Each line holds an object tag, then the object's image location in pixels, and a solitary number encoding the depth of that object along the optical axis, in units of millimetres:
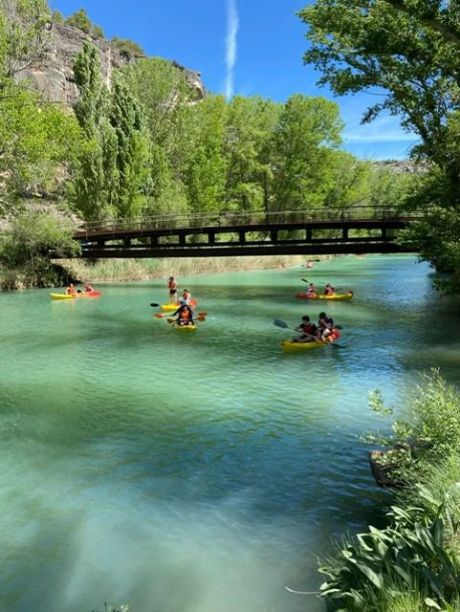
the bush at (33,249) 34469
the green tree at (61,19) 71900
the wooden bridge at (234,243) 30844
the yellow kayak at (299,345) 16750
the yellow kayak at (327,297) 29188
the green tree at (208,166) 54188
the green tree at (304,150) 59062
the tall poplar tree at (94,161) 42969
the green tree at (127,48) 84500
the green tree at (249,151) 60406
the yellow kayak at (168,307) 24438
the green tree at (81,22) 80750
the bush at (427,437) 6074
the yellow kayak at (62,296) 29141
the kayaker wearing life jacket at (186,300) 21234
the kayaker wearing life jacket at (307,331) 16984
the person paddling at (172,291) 27906
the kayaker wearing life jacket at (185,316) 20609
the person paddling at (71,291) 29531
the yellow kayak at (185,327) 20283
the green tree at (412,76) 17922
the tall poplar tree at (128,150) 44562
